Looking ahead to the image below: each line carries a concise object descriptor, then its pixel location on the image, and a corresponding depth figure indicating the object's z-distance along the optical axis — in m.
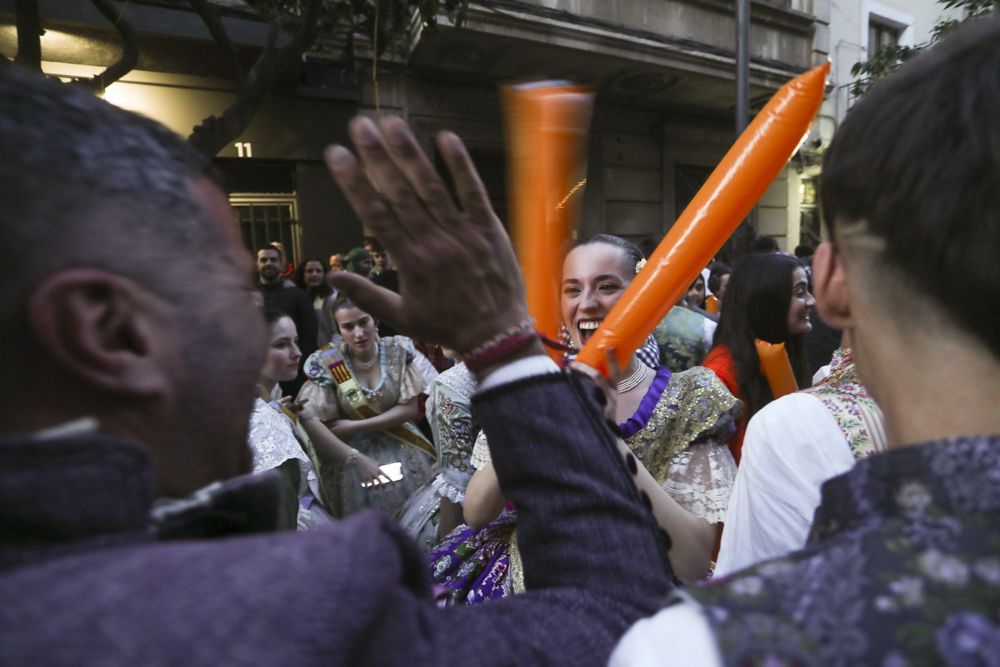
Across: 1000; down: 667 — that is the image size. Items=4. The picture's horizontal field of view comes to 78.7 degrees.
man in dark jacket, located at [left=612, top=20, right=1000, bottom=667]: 0.51
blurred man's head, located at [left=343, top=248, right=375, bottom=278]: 5.90
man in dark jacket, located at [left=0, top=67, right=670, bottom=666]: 0.46
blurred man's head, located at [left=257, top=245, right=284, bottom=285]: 5.41
